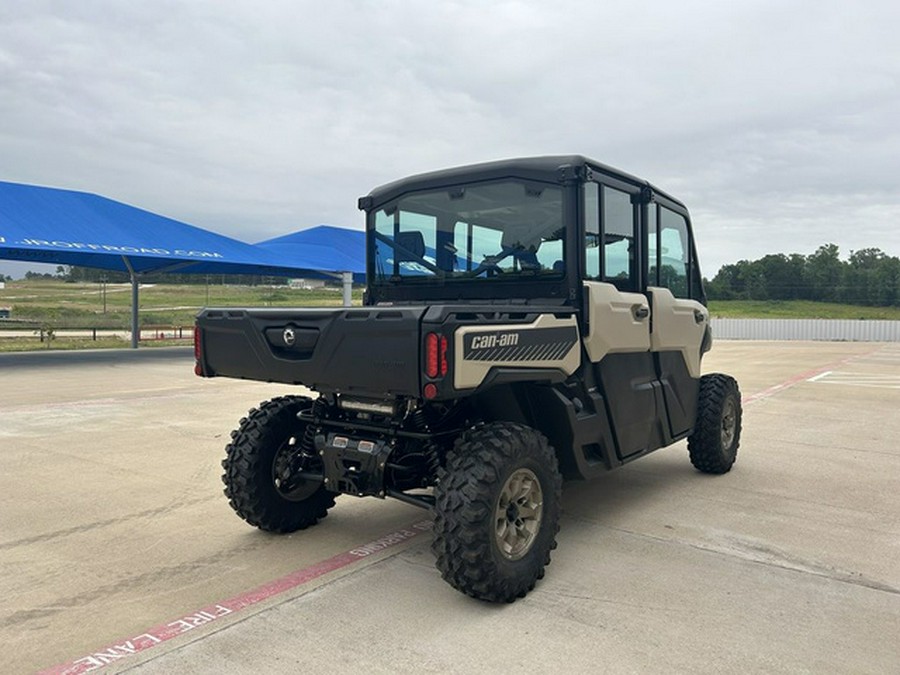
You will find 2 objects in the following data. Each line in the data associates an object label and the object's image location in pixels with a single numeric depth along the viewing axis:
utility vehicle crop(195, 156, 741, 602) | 3.18
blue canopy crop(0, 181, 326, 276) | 17.58
